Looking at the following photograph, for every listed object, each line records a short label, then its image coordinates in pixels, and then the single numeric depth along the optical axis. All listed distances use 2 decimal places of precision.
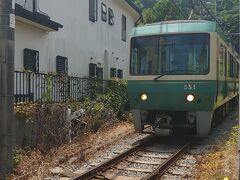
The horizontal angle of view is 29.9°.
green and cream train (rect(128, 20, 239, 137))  11.32
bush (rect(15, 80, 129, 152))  10.16
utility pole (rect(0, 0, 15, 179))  7.15
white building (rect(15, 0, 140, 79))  13.45
